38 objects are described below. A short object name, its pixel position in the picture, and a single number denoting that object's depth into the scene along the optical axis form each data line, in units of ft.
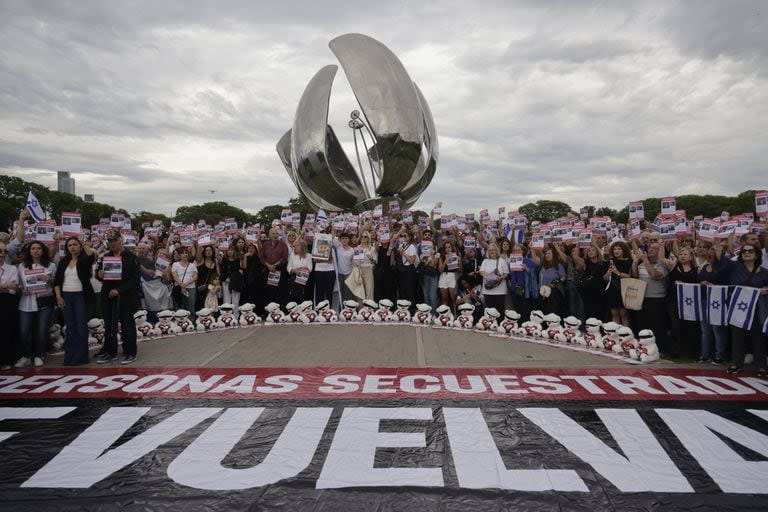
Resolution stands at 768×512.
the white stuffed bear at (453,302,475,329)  28.73
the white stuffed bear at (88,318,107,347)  25.68
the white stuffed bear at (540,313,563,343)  25.38
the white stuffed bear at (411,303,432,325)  30.32
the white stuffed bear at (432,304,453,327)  29.32
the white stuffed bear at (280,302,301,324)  31.14
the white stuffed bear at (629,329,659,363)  21.47
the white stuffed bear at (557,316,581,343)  24.83
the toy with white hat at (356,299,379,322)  31.24
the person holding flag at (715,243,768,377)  19.60
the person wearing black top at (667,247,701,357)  22.84
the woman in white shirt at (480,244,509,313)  29.80
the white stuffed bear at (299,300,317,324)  30.94
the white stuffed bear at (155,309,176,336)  27.73
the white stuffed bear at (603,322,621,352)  23.13
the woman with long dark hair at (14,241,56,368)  21.67
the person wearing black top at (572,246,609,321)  27.02
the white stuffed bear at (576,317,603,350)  23.72
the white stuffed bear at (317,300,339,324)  30.94
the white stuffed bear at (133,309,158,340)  27.30
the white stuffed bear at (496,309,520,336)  26.75
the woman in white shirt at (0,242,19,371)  21.07
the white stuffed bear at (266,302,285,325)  30.66
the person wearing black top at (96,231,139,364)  22.54
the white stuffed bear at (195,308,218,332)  28.99
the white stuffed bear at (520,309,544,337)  26.12
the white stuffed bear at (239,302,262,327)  30.25
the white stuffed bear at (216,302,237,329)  29.63
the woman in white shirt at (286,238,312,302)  32.89
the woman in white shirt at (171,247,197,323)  30.22
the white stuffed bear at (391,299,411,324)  30.76
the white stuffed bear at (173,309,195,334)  28.22
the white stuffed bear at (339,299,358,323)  31.22
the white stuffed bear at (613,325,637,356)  22.08
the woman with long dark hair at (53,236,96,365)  21.93
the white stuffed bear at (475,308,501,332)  28.09
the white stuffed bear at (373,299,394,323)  31.11
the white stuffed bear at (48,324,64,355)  24.58
